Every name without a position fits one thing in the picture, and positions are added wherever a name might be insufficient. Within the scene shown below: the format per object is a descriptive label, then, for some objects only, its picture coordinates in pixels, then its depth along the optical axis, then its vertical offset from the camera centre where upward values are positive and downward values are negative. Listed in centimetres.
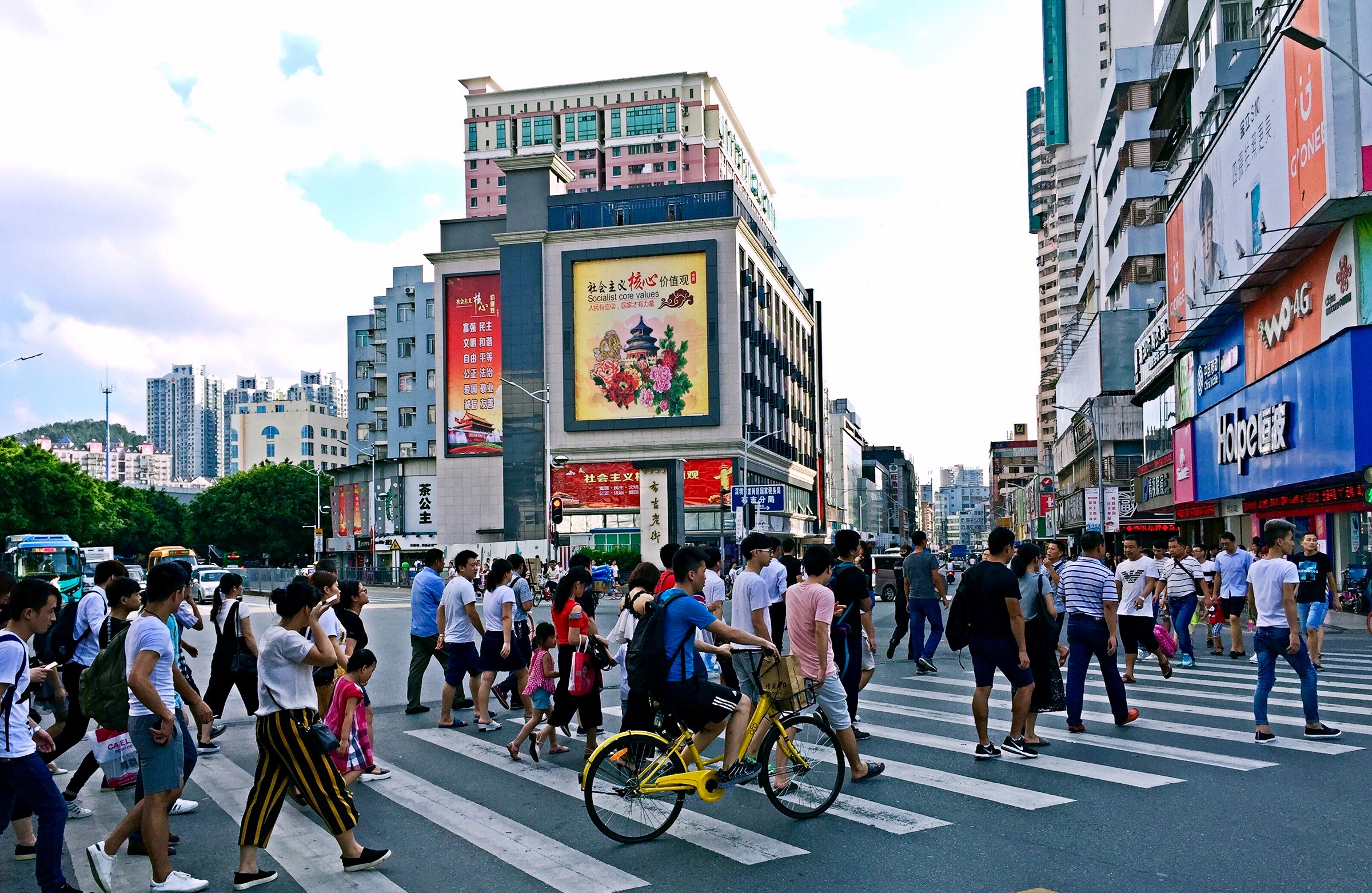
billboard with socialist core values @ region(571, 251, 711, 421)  6538 +962
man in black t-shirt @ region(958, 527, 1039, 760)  930 -108
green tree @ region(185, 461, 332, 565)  9600 -26
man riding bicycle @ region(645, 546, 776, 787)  746 -122
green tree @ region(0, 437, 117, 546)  6894 +104
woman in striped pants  650 -143
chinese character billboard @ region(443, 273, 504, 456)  7156 +882
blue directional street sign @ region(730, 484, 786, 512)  5409 +38
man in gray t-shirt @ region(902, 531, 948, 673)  1625 -133
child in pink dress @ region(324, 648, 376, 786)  887 -168
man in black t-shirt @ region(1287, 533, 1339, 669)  1388 -121
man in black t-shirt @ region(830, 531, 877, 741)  997 -94
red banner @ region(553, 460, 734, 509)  6600 +134
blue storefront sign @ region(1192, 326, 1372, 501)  2477 +196
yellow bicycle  725 -179
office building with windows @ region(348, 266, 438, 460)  9481 +1156
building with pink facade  11781 +4034
